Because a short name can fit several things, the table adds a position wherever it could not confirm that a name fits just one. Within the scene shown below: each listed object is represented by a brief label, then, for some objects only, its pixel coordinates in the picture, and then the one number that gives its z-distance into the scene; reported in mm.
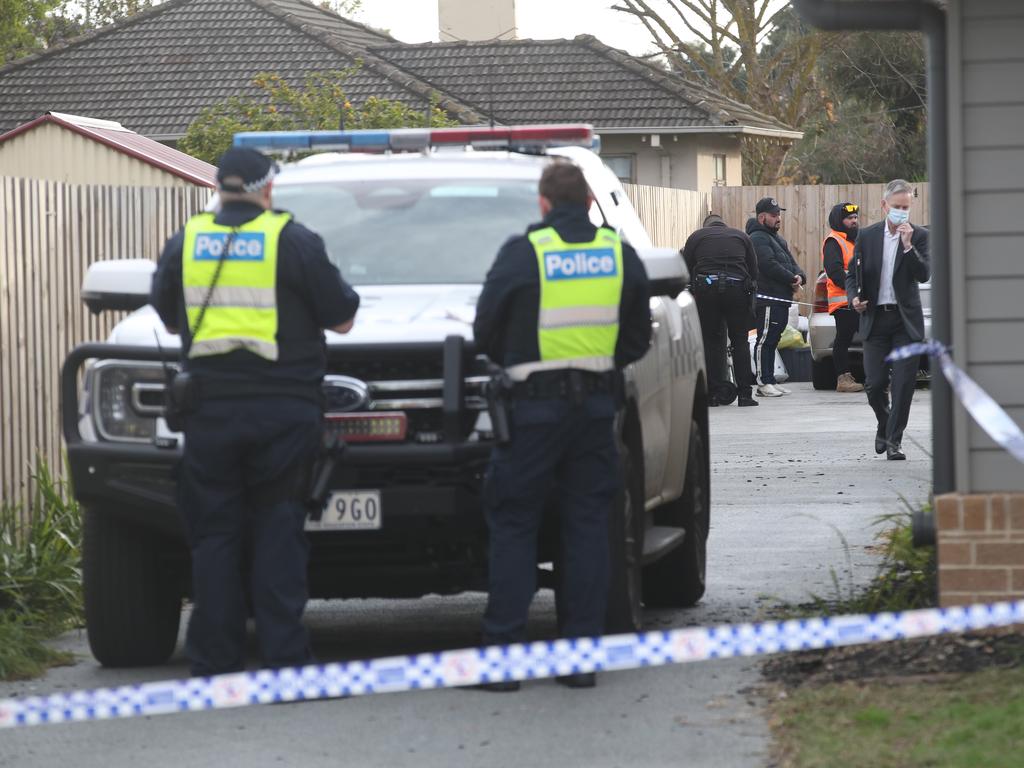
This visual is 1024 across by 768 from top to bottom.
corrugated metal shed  44281
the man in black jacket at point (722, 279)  39062
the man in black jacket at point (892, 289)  27500
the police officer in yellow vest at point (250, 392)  13477
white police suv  14000
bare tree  86562
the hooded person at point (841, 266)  39250
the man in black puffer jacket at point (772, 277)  43125
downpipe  14531
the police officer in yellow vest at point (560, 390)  13844
